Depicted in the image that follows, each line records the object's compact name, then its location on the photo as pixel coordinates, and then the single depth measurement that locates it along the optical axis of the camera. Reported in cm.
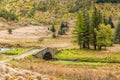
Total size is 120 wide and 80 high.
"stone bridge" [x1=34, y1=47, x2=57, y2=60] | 10659
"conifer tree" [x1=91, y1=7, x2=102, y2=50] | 12379
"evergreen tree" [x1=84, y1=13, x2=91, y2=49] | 12359
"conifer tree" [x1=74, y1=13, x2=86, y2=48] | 12289
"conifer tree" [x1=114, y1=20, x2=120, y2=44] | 15075
